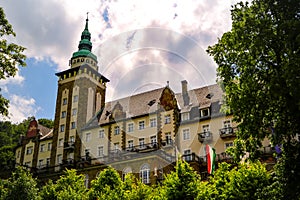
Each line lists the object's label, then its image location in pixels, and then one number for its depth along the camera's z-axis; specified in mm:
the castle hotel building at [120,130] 47875
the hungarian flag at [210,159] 36250
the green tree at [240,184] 25750
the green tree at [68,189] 35156
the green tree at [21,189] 37531
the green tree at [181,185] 27828
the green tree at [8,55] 25234
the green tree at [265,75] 18750
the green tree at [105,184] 35106
